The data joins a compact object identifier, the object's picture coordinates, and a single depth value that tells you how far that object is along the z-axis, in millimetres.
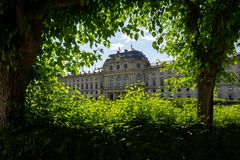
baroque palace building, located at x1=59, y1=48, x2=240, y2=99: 68688
